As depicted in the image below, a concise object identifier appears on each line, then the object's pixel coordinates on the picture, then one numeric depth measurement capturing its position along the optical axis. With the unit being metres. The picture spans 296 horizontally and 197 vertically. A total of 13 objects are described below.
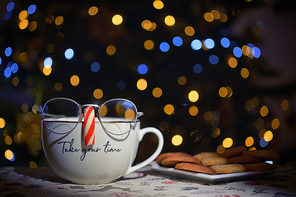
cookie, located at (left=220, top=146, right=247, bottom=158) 0.67
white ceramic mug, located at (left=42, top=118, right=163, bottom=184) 0.50
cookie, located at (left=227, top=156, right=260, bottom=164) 0.60
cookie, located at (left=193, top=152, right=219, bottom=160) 0.68
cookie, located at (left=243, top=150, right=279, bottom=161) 0.62
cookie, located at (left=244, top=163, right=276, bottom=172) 0.58
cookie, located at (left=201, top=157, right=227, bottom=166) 0.60
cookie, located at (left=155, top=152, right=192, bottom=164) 0.65
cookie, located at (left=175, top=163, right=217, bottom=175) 0.54
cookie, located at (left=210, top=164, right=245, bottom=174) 0.54
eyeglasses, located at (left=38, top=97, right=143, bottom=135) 0.51
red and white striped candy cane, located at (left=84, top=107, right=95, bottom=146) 0.49
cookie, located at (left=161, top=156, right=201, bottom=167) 0.60
